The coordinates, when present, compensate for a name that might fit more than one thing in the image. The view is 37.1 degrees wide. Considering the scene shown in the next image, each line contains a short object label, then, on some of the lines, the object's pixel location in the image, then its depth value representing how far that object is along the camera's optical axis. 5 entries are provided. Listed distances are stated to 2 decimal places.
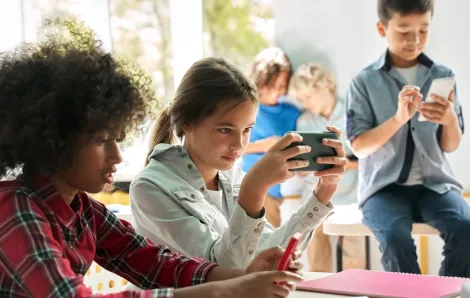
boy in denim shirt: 2.23
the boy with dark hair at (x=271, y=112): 3.31
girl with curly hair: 0.83
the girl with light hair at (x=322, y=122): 3.26
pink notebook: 1.17
